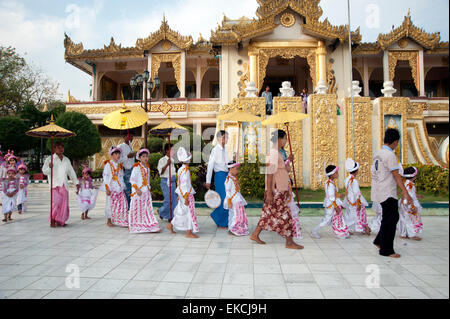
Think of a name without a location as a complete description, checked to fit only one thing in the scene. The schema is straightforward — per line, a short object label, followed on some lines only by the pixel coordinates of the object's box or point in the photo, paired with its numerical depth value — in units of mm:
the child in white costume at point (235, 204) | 5262
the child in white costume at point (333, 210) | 4965
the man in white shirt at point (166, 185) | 6373
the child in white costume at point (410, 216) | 4898
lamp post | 10086
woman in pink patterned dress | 4344
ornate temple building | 9617
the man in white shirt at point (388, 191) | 3889
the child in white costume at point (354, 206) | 5242
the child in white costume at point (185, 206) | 5152
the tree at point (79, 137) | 14875
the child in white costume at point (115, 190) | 6057
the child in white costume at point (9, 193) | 6833
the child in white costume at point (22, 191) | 7766
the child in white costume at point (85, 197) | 6996
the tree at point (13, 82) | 20703
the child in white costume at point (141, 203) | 5488
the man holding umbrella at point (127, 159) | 6437
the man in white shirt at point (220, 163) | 5645
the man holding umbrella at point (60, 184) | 6090
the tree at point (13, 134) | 16656
